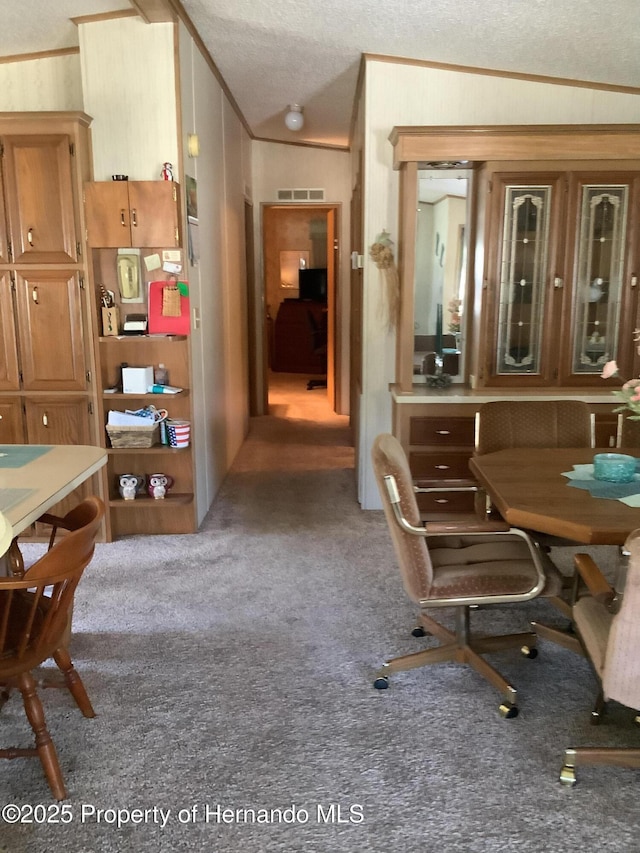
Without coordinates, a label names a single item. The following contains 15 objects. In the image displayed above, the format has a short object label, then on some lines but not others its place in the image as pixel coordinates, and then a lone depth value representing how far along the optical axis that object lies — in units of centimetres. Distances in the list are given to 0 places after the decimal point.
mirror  418
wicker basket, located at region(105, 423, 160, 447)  380
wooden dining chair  180
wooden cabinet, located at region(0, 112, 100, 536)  354
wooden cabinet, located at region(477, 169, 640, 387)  386
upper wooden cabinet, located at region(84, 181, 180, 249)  353
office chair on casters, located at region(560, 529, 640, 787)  173
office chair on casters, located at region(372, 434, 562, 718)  222
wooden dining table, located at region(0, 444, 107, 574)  198
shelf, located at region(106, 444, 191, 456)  381
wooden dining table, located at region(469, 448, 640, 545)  208
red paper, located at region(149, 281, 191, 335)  372
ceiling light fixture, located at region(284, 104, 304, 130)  525
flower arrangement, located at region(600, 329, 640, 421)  243
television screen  990
